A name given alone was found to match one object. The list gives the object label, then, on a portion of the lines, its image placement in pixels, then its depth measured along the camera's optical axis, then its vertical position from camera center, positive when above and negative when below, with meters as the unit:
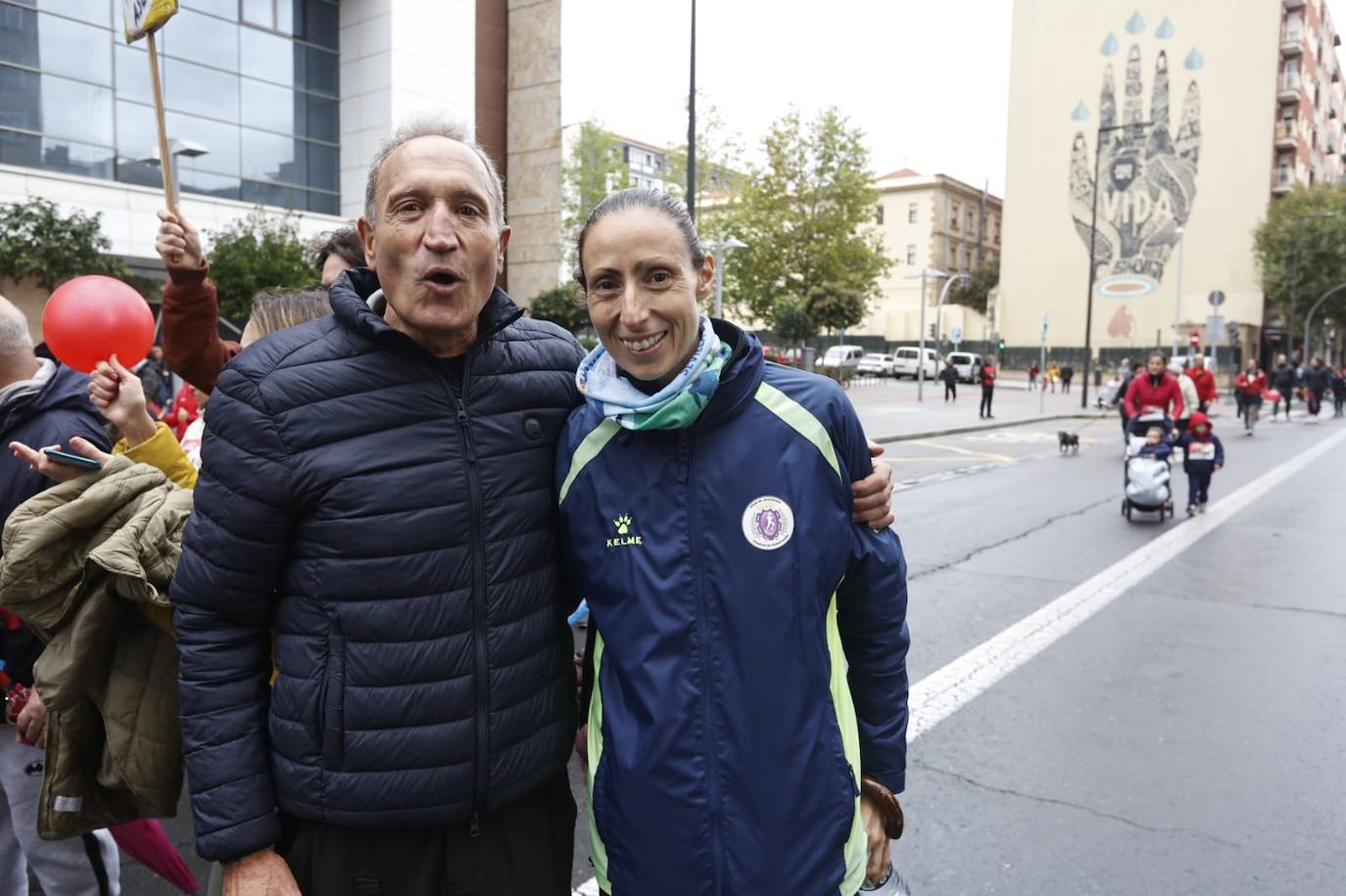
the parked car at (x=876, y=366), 53.76 -0.27
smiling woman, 1.77 -0.42
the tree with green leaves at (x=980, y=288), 69.31 +5.36
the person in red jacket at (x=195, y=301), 3.10 +0.15
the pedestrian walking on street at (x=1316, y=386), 32.34 -0.49
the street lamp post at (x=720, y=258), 21.57 +2.41
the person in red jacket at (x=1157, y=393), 10.92 -0.28
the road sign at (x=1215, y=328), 33.28 +1.39
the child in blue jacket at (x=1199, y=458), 11.20 -1.04
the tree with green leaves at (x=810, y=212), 39.84 +6.03
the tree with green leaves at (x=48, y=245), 17.05 +1.74
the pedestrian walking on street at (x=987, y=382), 27.15 -0.51
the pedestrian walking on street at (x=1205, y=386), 13.83 -0.25
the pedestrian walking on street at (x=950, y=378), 34.00 -0.54
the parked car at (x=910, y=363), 53.28 -0.08
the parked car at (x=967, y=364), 51.50 -0.07
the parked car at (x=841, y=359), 44.50 +0.03
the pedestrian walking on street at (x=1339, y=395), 34.03 -0.82
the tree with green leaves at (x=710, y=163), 39.53 +7.92
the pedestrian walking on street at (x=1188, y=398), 11.54 -0.36
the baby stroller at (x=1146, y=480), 10.55 -1.22
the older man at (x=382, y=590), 1.72 -0.43
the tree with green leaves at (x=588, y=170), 45.03 +8.56
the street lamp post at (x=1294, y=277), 42.27 +4.11
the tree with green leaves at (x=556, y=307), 26.47 +1.26
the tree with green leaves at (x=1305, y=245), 47.22 +6.14
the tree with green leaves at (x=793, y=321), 36.69 +1.45
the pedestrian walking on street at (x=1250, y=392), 24.88 -0.56
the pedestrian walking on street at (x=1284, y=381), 31.23 -0.34
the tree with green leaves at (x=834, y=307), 37.72 +2.08
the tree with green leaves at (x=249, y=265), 19.34 +1.63
